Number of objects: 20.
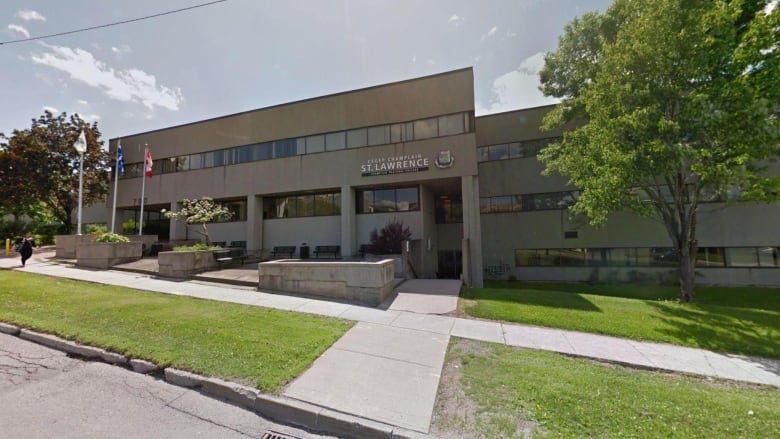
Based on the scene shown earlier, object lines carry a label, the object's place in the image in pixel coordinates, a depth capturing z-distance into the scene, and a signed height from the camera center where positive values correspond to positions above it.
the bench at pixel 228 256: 13.68 -0.68
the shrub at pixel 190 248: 13.26 -0.22
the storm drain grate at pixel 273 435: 3.15 -2.11
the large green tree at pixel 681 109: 8.84 +4.32
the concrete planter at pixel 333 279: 9.00 -1.21
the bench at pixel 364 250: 16.60 -0.51
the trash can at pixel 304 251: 18.41 -0.58
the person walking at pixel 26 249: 14.15 -0.19
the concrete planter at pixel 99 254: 14.35 -0.48
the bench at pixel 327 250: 17.58 -0.50
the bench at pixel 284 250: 18.25 -0.49
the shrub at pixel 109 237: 14.88 +0.38
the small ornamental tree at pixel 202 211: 16.47 +1.91
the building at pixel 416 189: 16.25 +3.48
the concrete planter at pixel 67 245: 16.64 -0.02
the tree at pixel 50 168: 21.45 +6.08
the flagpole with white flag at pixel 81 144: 16.30 +5.66
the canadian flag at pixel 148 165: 18.84 +5.12
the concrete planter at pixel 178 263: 11.91 -0.83
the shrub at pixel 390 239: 15.24 +0.12
